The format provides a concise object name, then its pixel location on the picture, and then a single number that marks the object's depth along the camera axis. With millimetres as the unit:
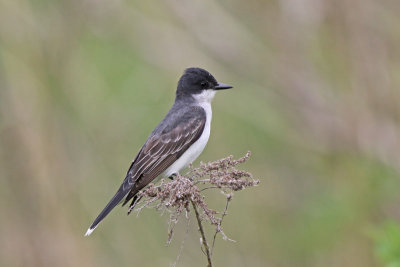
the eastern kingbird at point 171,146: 9141
